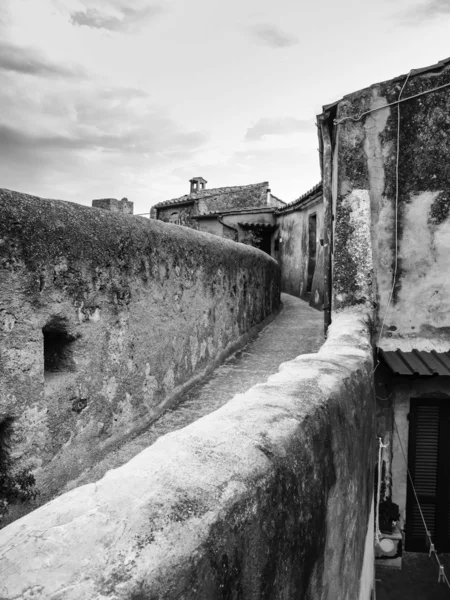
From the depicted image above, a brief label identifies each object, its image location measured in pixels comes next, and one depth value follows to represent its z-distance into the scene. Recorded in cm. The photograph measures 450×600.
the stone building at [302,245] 1275
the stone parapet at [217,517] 74
